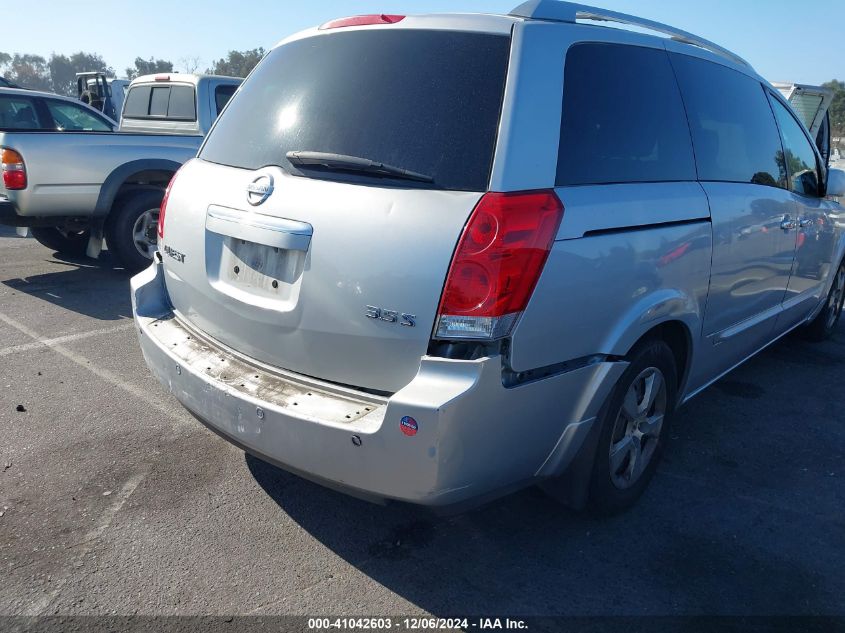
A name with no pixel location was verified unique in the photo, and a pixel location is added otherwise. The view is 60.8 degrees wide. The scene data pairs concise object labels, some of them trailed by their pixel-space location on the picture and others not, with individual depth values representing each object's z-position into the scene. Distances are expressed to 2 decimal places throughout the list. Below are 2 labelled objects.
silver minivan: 2.29
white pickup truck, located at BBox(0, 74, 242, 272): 6.36
